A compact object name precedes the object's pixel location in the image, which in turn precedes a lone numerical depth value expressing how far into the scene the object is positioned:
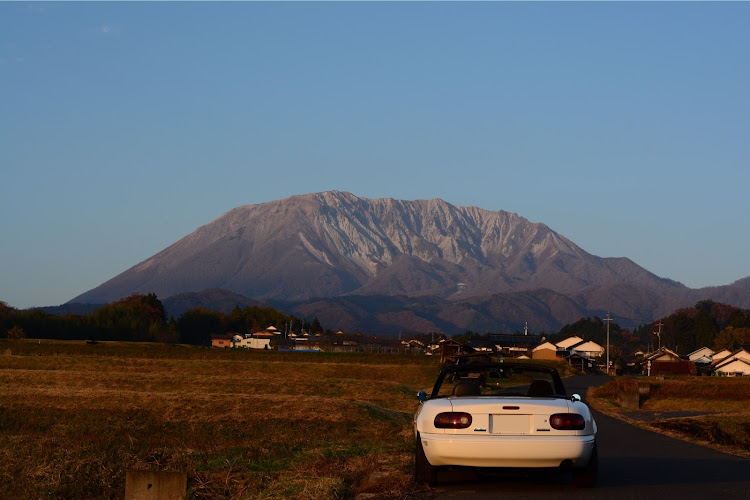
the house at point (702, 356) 149.76
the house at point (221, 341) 176.25
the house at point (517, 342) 167.71
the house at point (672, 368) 99.25
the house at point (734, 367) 106.19
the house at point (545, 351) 153.75
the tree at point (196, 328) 180.88
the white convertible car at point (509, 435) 10.22
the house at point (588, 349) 161.38
